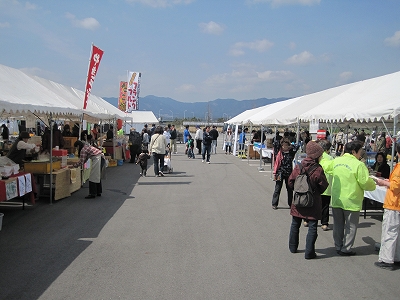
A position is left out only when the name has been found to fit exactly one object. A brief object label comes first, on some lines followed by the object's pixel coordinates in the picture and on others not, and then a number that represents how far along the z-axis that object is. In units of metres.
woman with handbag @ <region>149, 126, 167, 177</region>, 13.30
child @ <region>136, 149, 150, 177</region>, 13.38
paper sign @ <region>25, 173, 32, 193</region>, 7.62
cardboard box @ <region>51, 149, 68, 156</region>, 9.73
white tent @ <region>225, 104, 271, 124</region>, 22.89
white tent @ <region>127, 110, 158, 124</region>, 40.57
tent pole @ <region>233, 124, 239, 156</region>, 24.49
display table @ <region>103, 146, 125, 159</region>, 17.20
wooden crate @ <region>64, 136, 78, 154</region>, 13.93
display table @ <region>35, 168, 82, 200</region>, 8.93
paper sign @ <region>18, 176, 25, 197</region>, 7.28
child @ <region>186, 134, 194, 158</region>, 21.61
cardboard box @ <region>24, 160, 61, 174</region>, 8.92
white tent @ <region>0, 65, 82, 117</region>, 7.04
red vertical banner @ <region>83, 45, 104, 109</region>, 11.66
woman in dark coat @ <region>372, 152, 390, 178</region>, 7.95
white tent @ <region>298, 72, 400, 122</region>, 6.92
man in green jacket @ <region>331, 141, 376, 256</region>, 5.32
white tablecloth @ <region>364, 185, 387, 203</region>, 6.55
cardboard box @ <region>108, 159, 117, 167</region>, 16.59
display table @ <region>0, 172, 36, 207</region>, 6.61
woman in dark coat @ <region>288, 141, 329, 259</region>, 5.20
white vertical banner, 21.88
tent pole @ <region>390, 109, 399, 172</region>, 6.48
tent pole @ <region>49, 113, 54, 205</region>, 8.70
